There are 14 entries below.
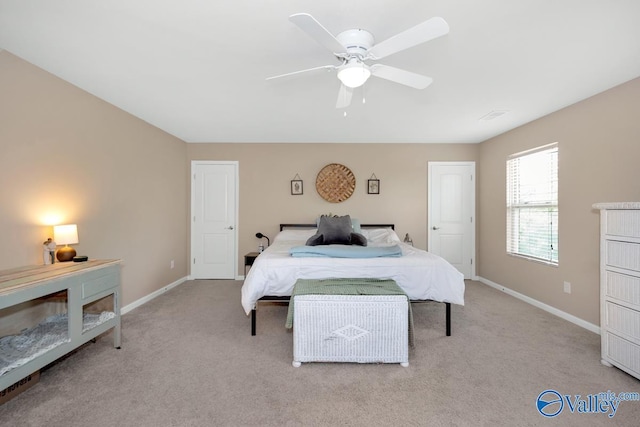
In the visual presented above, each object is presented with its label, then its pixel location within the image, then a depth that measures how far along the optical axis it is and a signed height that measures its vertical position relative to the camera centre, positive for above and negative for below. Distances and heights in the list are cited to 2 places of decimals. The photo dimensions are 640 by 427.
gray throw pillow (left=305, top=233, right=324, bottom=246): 3.73 -0.37
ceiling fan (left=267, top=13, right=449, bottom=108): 1.45 +0.98
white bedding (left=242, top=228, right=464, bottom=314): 2.74 -0.60
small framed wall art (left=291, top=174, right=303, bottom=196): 4.91 +0.47
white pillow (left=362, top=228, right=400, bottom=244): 4.25 -0.35
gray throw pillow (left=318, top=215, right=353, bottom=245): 3.77 -0.24
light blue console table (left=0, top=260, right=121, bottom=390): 1.70 -0.55
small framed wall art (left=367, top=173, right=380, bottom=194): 4.93 +0.47
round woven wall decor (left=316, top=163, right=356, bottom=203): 4.89 +0.53
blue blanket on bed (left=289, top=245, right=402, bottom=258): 2.88 -0.40
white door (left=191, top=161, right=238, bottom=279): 4.93 -0.06
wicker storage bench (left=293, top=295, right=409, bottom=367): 2.19 -0.88
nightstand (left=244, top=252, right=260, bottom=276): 4.28 -0.70
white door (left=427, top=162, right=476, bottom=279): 4.93 -0.06
